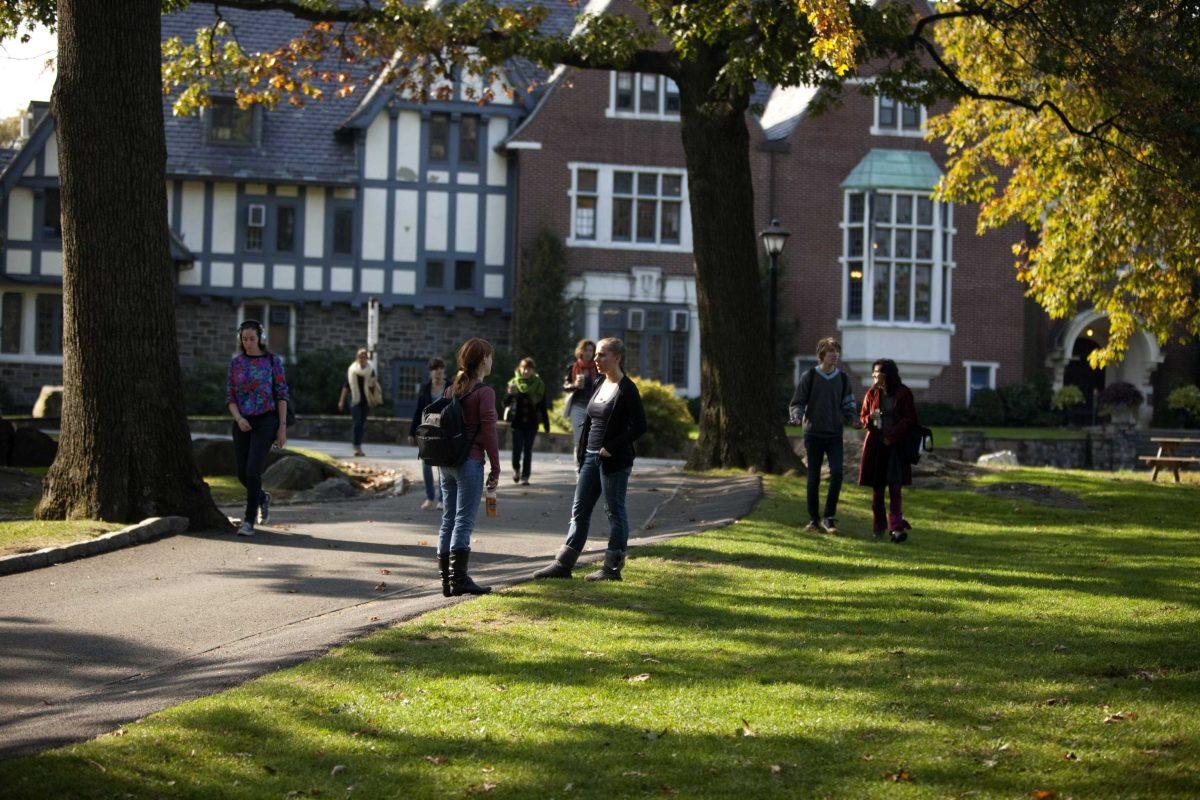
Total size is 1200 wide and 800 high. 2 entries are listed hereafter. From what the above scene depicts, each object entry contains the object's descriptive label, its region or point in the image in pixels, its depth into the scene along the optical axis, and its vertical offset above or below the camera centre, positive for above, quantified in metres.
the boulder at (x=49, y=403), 29.08 -0.59
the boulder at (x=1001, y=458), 28.75 -1.28
